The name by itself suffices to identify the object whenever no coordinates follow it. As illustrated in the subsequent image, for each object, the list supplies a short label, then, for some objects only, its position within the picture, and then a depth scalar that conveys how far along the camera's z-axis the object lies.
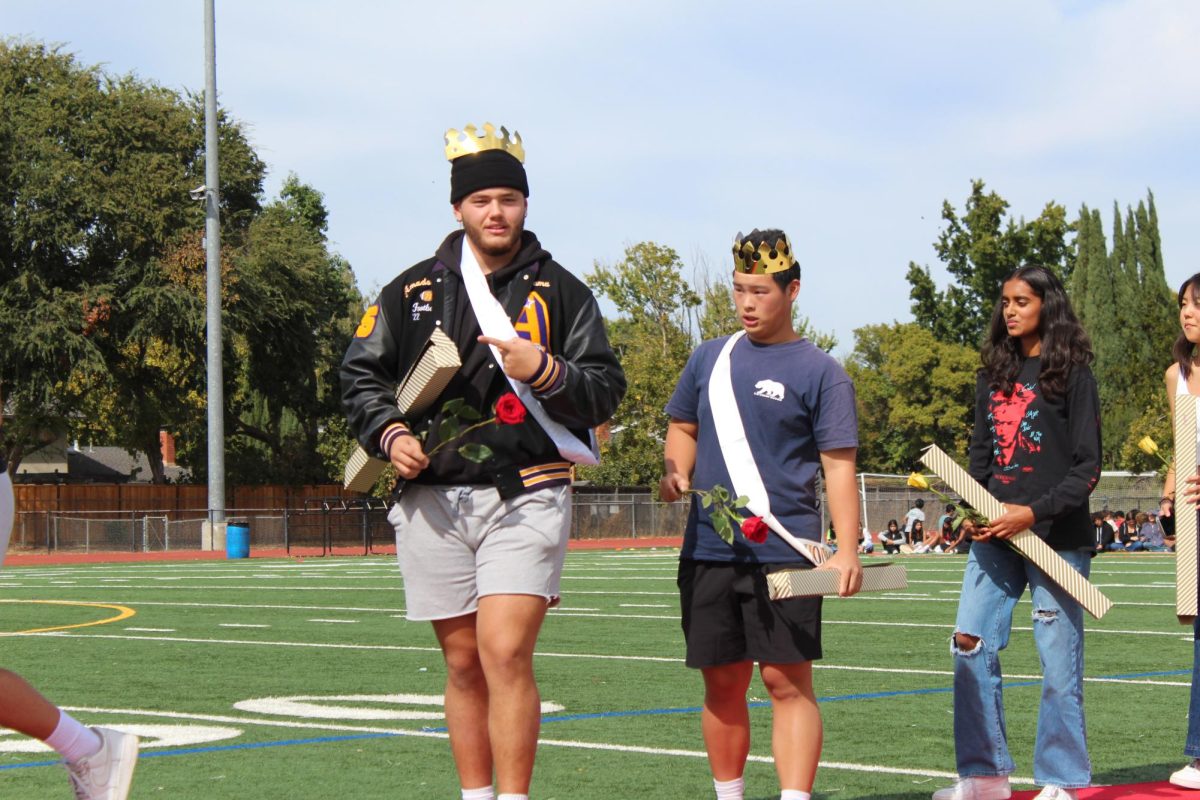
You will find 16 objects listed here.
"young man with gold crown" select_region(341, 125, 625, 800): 5.15
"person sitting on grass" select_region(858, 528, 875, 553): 39.31
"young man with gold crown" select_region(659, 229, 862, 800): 5.55
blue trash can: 38.34
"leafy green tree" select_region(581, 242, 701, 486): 58.81
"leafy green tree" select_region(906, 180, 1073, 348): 73.50
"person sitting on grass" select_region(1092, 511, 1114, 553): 35.16
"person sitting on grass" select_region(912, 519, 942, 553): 39.47
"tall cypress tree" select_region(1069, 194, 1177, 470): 65.56
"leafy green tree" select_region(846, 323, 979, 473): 74.19
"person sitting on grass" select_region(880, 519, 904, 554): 38.60
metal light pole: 39.38
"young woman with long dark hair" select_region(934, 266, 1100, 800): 6.23
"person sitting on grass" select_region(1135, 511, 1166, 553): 36.06
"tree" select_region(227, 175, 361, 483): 49.09
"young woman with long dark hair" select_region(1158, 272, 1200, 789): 6.65
